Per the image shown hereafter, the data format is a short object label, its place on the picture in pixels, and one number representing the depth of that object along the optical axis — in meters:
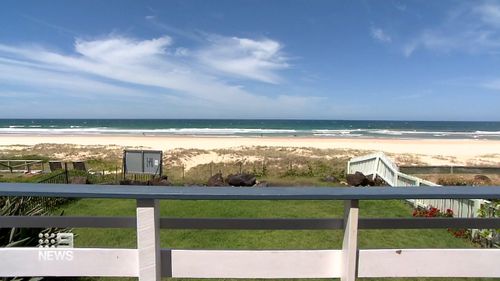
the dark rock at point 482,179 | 13.37
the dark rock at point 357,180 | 12.77
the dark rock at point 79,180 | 11.48
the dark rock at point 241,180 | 12.45
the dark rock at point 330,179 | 14.00
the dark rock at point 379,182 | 12.80
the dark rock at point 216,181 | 12.25
